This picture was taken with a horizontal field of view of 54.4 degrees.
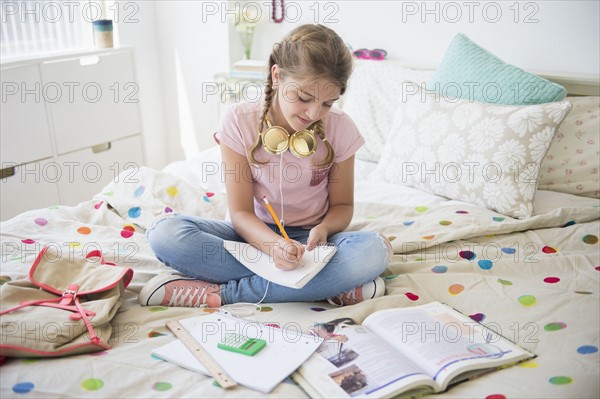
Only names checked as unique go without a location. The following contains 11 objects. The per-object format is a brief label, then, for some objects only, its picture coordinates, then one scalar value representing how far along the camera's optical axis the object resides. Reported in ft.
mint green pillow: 6.00
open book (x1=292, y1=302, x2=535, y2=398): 3.22
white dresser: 7.41
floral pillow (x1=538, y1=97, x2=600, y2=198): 6.00
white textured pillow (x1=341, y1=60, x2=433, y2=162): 6.98
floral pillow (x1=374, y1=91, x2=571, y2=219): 5.64
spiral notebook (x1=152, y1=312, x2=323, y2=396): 3.33
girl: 4.30
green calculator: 3.52
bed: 3.30
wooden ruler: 3.27
